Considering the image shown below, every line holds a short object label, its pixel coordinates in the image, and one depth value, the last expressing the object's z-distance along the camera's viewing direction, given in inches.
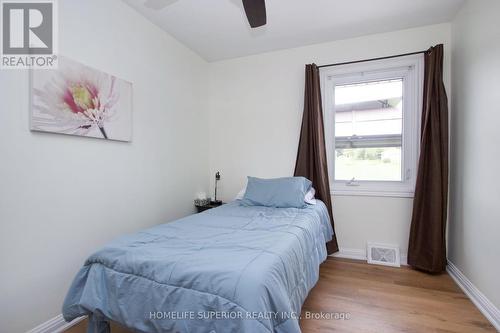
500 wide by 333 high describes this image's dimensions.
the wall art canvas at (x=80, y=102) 62.2
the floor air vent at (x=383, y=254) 106.0
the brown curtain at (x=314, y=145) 112.3
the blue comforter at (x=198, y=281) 39.9
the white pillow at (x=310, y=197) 101.2
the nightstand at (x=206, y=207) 122.5
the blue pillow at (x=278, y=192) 98.4
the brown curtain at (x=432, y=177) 95.7
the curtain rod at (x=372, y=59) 104.4
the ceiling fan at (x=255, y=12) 58.6
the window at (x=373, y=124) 106.6
